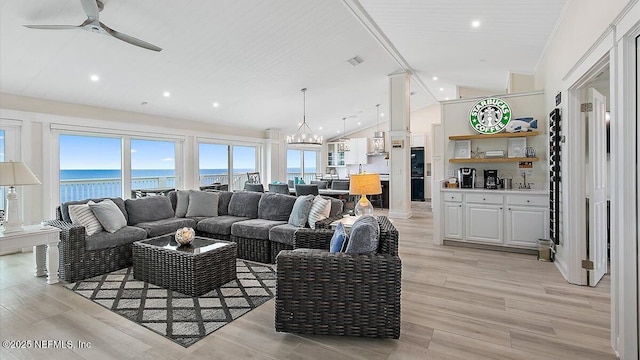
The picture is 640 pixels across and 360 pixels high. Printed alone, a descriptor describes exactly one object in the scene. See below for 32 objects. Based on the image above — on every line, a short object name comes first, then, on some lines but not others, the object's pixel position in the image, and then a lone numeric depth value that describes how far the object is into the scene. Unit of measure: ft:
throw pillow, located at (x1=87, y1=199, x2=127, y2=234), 12.80
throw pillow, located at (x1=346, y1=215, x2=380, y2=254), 7.66
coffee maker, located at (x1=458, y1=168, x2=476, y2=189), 16.31
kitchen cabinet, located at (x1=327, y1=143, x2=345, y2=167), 40.00
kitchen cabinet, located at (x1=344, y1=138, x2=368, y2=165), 38.06
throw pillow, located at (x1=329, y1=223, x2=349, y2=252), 8.09
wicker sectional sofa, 11.57
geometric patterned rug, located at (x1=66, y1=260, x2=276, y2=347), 8.18
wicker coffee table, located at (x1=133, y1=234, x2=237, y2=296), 10.11
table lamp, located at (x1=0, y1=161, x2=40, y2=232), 10.41
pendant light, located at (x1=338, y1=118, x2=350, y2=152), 38.93
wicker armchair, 7.30
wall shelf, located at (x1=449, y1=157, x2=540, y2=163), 15.08
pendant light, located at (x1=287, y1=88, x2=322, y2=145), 25.03
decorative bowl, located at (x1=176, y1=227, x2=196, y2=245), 11.40
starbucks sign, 15.80
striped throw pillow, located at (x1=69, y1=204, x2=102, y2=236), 12.30
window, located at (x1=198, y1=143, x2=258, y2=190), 26.73
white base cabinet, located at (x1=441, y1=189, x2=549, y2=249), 14.24
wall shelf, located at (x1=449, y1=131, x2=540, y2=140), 14.96
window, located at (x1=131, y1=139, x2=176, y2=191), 21.26
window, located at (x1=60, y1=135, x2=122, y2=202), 17.97
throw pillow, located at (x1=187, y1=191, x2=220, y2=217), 16.79
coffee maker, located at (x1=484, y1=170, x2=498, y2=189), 15.88
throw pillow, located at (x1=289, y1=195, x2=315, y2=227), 13.84
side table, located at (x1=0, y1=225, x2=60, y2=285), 10.36
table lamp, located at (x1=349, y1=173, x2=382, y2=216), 11.25
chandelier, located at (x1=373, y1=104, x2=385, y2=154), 34.99
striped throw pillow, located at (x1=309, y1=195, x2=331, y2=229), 13.80
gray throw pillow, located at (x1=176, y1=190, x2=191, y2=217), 16.96
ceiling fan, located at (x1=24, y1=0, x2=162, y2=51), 8.97
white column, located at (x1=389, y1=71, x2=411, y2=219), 24.11
